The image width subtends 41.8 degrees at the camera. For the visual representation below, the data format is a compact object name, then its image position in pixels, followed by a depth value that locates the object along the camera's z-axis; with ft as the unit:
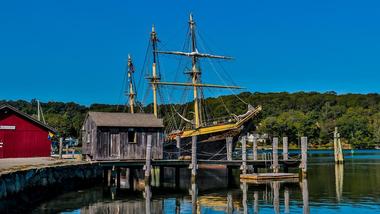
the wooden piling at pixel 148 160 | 112.78
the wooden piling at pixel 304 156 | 130.00
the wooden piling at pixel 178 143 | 151.19
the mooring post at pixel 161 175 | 137.39
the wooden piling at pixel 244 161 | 129.29
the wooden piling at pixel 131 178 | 126.72
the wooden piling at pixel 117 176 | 127.90
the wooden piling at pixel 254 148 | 142.33
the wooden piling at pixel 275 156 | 131.64
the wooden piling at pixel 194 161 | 121.08
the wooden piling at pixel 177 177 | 129.18
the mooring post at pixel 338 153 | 199.29
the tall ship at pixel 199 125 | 165.17
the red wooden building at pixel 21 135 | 127.24
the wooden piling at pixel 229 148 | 139.44
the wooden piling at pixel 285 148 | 137.28
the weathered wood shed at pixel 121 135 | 120.06
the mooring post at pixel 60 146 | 130.68
